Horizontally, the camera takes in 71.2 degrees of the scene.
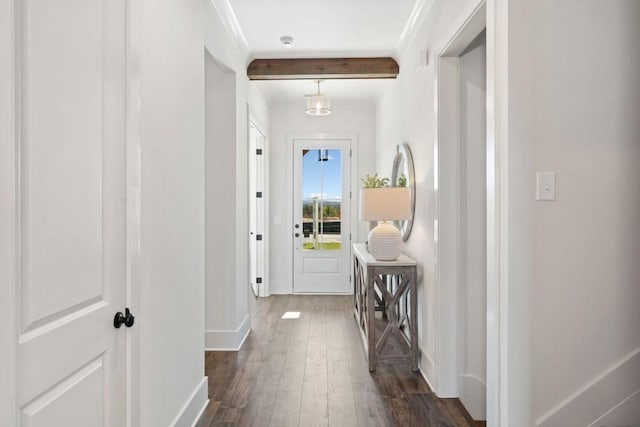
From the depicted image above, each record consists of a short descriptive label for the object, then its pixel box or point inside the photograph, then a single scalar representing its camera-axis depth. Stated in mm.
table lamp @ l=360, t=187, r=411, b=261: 3416
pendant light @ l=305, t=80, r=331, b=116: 5000
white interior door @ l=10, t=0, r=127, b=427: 1093
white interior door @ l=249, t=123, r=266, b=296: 5906
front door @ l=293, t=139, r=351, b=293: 6289
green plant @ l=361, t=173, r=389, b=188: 3885
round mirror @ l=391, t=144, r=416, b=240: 3650
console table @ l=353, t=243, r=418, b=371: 3320
